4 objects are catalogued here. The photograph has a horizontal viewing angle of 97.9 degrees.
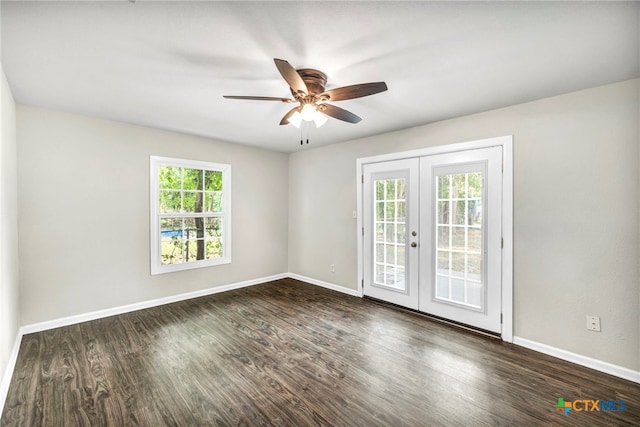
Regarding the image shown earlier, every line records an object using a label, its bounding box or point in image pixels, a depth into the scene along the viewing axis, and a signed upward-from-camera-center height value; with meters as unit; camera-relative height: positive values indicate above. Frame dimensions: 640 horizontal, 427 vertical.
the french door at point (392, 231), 3.61 -0.24
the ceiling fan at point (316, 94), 1.95 +0.90
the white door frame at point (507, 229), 2.85 -0.16
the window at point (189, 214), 3.87 -0.02
